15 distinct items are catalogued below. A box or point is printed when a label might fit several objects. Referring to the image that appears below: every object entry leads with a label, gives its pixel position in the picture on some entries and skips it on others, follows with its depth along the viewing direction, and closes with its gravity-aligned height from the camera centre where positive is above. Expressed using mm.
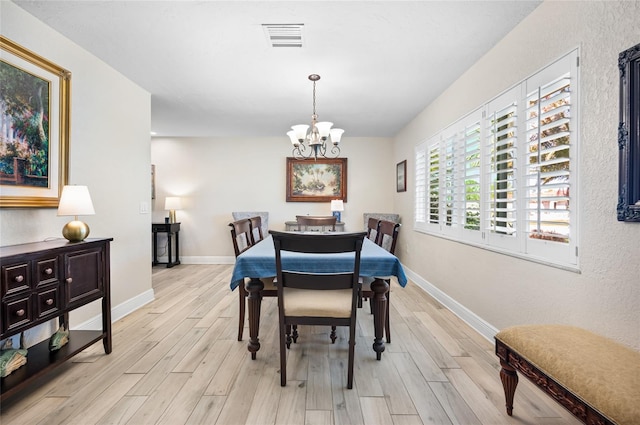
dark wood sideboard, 1500 -500
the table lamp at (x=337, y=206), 4922 +66
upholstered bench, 932 -603
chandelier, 2751 +761
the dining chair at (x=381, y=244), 2064 -323
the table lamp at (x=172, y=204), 5191 +95
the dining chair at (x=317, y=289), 1562 -482
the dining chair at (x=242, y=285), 2057 -530
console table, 5070 -508
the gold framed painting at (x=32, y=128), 1832 +571
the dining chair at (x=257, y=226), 3050 -182
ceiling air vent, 2092 +1342
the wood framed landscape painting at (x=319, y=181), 5496 +556
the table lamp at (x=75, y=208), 1916 +6
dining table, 1896 -401
